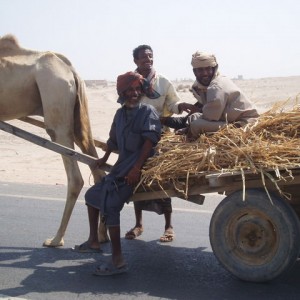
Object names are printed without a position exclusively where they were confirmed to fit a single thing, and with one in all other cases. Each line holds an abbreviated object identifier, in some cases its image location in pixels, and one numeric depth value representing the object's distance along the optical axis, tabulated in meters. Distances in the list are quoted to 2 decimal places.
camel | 6.32
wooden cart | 4.65
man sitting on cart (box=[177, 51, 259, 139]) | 5.27
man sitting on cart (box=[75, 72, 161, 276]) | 5.24
